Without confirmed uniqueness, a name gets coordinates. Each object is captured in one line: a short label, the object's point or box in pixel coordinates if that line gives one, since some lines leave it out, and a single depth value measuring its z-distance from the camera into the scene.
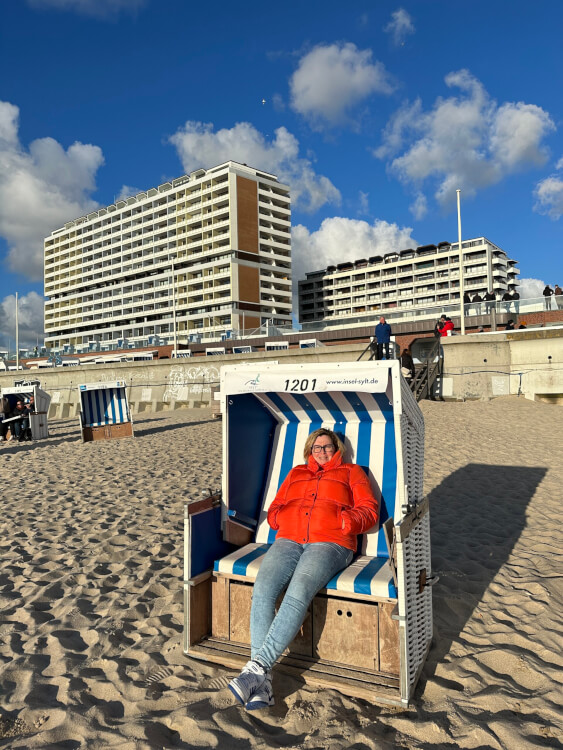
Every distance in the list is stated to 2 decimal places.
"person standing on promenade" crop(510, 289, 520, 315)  20.23
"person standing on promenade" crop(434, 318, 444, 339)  18.19
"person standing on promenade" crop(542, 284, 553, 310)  19.14
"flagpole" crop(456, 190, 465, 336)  21.27
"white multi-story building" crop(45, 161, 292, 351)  73.38
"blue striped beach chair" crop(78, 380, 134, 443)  13.80
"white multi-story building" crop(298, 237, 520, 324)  83.44
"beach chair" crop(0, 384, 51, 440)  15.15
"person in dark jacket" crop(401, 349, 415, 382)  16.73
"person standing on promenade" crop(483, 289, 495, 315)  21.05
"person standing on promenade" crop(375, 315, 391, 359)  15.55
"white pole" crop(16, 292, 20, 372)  40.06
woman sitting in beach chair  2.66
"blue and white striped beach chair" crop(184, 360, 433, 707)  2.77
